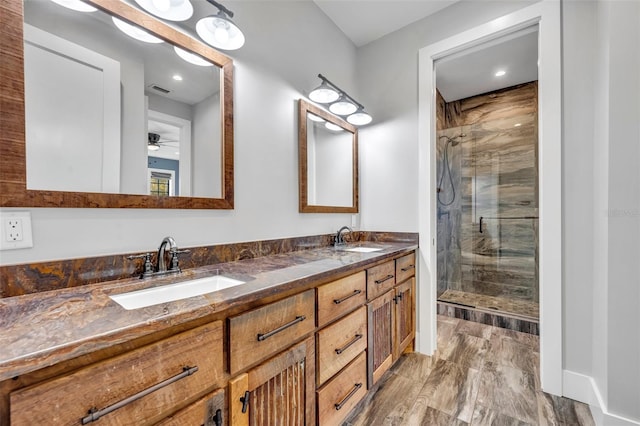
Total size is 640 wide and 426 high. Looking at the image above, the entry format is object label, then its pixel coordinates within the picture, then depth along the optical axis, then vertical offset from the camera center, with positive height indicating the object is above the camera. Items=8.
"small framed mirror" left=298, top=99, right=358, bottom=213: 1.97 +0.41
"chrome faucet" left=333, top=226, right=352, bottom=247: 2.23 -0.23
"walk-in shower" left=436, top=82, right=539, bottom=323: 3.10 +0.09
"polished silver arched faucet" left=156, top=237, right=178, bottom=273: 1.14 -0.17
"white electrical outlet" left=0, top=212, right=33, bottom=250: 0.84 -0.06
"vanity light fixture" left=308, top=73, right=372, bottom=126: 2.00 +0.86
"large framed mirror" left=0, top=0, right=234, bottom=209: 0.89 +0.41
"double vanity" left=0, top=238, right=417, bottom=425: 0.53 -0.36
